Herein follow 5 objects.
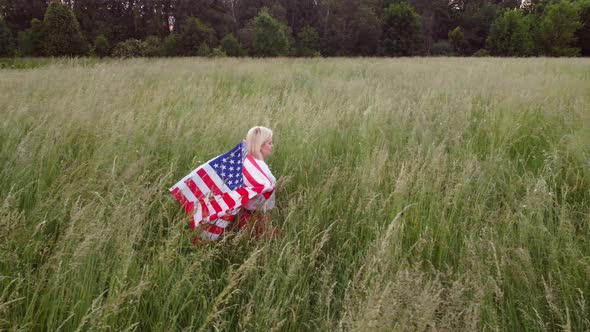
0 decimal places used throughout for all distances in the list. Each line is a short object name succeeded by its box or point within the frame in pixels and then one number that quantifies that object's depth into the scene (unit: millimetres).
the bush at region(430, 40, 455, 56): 37369
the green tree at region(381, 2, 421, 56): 31672
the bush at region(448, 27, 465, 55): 33938
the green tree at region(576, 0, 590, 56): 32500
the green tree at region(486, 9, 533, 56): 29578
